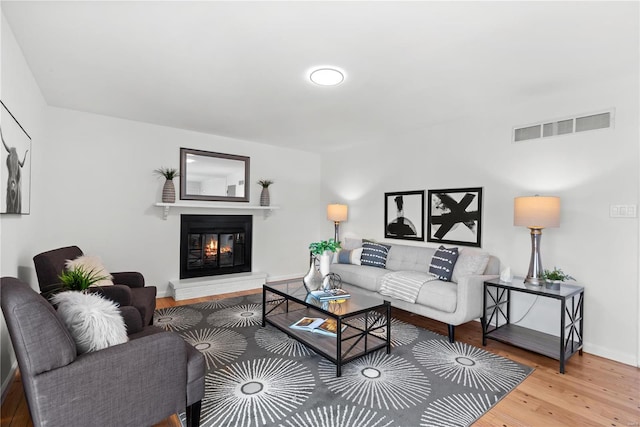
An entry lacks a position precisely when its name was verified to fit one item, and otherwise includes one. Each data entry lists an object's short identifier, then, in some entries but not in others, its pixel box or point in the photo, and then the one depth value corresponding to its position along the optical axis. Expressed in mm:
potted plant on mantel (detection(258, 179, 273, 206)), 5273
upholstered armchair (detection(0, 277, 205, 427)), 1305
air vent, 2852
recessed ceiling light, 2594
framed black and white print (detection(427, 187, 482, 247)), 3746
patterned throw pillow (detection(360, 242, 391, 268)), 4305
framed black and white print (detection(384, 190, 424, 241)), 4348
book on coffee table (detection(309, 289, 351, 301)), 2881
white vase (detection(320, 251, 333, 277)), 3197
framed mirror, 4641
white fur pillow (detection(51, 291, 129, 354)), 1511
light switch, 2666
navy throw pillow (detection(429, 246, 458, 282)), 3480
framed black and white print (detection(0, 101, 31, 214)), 1915
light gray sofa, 2998
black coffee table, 2475
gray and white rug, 1941
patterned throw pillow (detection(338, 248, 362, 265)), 4500
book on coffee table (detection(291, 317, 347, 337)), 2841
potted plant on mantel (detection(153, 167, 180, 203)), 4328
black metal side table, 2621
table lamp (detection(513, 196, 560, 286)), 2805
